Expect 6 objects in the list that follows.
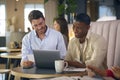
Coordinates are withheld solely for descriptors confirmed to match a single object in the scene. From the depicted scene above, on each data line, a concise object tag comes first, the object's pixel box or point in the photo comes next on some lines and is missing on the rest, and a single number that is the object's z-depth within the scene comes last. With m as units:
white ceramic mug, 2.48
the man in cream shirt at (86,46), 2.73
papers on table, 2.55
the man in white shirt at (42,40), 3.17
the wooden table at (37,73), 2.38
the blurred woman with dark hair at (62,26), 5.12
